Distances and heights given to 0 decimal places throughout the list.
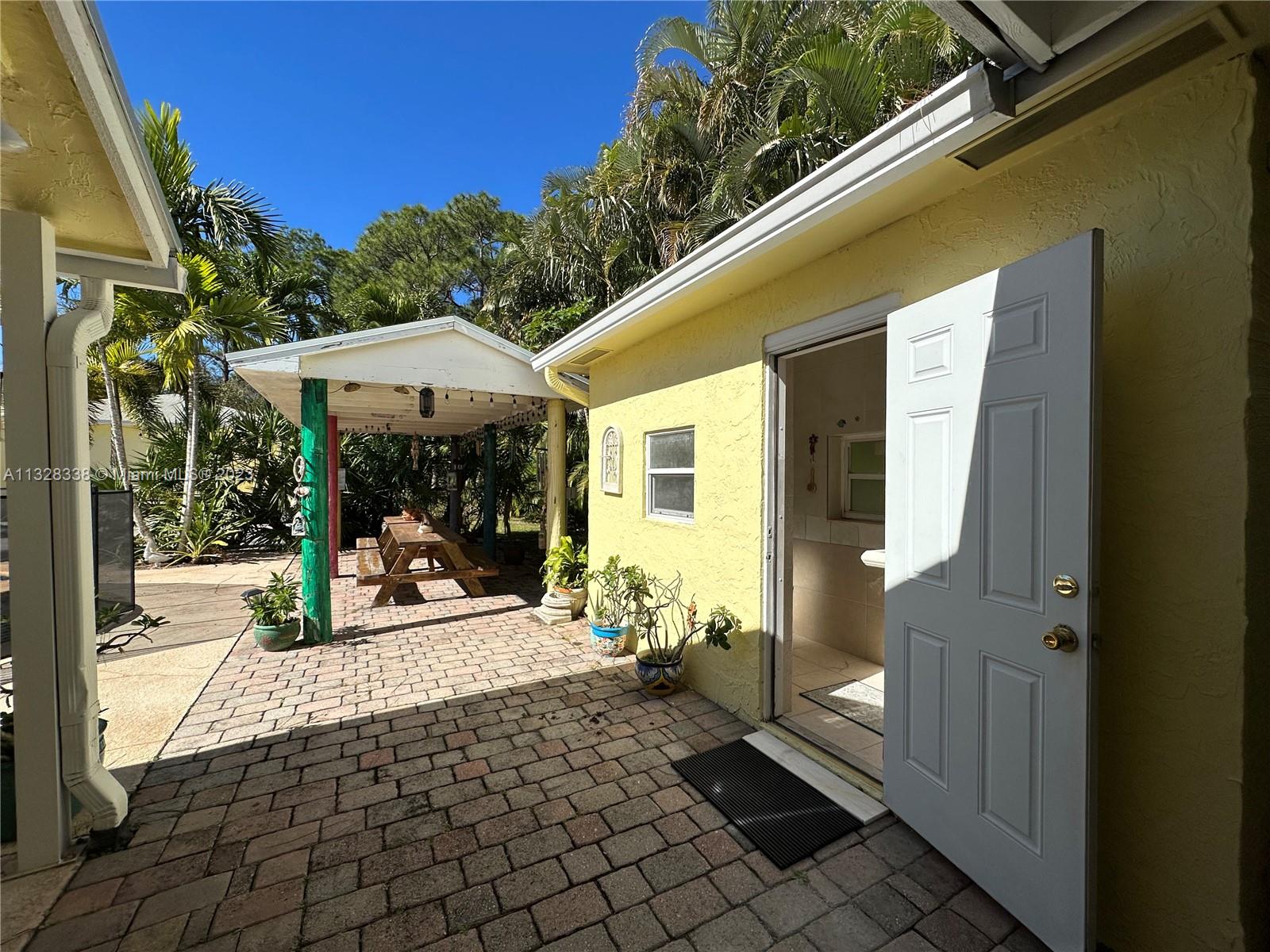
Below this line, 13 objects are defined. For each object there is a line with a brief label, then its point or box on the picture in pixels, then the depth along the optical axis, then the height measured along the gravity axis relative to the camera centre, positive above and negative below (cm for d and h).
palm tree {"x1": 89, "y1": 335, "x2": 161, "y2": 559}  884 +166
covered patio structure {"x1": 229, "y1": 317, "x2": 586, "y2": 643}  522 +97
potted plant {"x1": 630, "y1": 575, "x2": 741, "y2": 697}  378 -137
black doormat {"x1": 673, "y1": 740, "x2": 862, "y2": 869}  250 -179
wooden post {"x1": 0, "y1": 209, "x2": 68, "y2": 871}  234 -35
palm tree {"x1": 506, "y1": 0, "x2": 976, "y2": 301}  668 +560
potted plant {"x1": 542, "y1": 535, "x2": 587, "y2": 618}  643 -132
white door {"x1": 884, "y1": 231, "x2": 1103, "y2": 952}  179 -45
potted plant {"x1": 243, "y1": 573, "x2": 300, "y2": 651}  515 -148
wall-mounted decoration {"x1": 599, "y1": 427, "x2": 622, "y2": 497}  557 +7
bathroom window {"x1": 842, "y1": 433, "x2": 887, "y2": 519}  493 -10
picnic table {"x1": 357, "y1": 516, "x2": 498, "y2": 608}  666 -133
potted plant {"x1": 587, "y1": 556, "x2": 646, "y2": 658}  494 -140
